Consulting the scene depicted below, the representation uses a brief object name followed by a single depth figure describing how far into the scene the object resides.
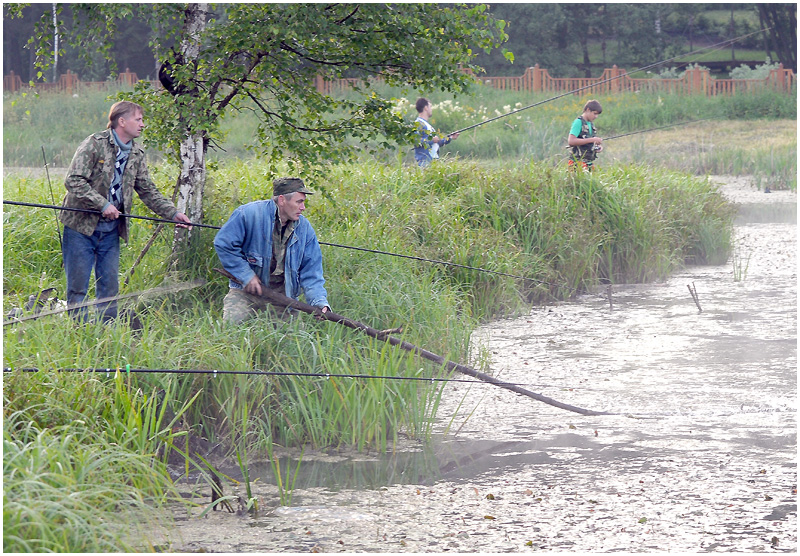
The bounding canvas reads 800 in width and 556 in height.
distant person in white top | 19.53
